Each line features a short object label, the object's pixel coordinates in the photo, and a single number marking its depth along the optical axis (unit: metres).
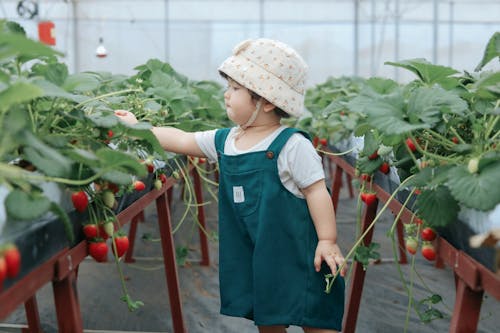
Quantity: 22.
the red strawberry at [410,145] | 1.55
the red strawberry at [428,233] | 1.42
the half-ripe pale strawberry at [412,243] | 1.47
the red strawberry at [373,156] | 1.99
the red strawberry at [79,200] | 1.22
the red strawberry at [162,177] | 2.06
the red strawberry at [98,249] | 1.32
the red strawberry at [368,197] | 2.13
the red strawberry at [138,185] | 1.60
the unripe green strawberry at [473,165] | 1.18
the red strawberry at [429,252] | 1.42
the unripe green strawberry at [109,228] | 1.34
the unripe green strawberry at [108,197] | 1.33
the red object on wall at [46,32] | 6.38
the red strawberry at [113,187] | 1.35
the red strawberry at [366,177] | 2.15
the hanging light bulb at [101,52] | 7.25
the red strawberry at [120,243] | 1.44
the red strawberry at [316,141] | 4.02
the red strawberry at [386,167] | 2.00
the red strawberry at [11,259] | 0.85
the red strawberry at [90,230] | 1.32
